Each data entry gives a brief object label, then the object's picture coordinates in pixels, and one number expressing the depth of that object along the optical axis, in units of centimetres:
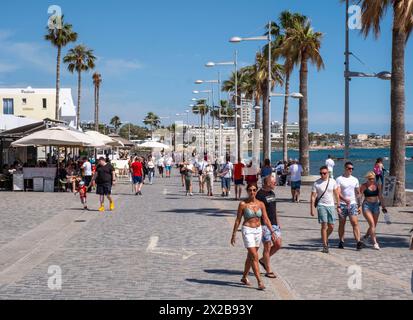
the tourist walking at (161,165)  4600
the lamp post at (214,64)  3678
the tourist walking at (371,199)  1245
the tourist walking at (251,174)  2040
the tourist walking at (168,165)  4670
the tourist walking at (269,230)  930
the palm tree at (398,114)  2034
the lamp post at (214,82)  4577
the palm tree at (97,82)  8251
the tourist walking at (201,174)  2777
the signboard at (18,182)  2748
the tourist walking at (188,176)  2633
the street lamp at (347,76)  1939
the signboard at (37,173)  2770
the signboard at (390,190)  2036
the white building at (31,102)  7894
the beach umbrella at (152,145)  5072
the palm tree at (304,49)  3606
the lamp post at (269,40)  2761
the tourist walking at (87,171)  2664
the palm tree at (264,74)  4750
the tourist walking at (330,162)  2875
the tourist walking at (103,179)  1934
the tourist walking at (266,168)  1991
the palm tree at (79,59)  6412
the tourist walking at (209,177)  2644
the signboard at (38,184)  2775
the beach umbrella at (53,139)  2642
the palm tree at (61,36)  5101
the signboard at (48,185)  2772
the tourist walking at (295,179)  2247
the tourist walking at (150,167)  3599
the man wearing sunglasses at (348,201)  1226
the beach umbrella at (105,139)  3628
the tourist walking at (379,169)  2468
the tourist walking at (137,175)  2644
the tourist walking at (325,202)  1167
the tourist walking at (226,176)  2554
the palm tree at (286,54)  3678
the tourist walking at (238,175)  2356
